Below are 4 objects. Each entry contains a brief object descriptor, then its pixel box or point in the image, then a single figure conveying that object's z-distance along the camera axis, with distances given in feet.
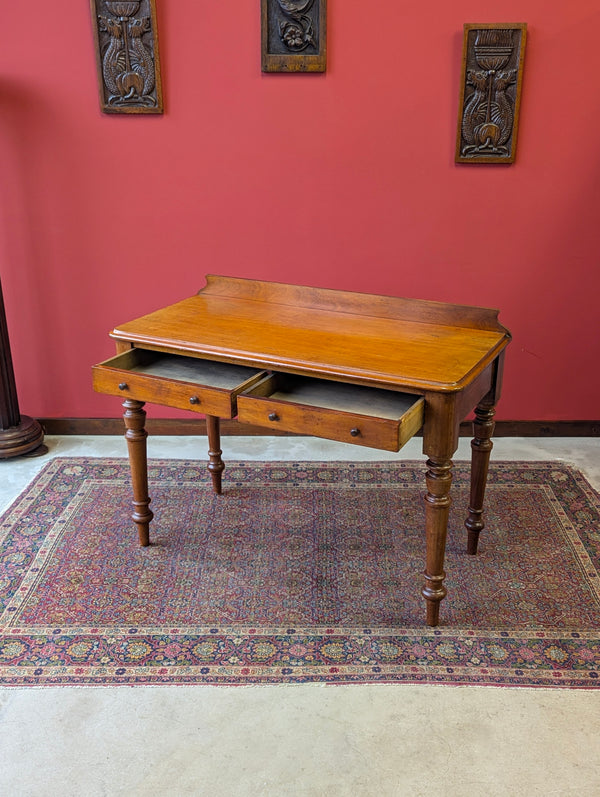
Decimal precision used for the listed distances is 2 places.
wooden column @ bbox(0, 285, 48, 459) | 11.51
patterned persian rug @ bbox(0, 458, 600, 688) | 7.53
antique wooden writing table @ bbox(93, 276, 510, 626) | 7.19
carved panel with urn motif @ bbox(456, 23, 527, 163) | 10.52
